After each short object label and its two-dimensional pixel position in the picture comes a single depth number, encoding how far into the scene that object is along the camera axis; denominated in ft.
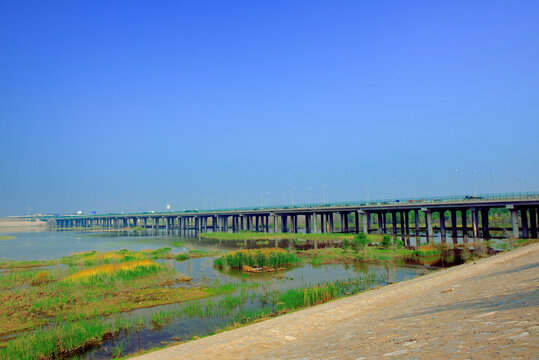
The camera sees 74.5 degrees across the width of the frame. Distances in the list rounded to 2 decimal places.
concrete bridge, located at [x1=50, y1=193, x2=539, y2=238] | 208.23
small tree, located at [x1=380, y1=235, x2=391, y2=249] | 175.32
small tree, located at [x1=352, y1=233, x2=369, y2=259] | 156.03
